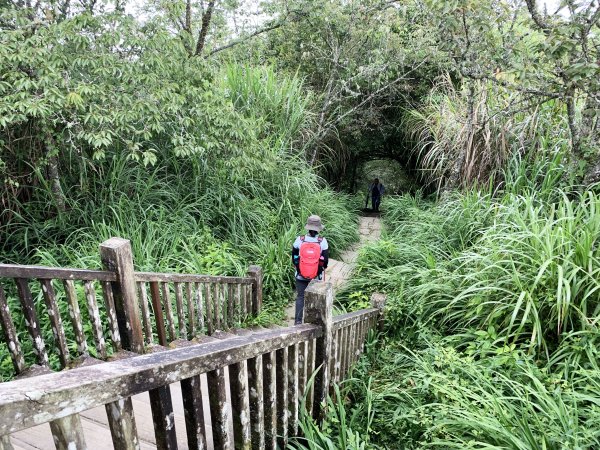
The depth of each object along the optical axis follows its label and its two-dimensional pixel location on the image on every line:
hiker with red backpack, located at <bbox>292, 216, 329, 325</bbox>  4.17
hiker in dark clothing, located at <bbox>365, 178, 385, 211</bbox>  10.59
